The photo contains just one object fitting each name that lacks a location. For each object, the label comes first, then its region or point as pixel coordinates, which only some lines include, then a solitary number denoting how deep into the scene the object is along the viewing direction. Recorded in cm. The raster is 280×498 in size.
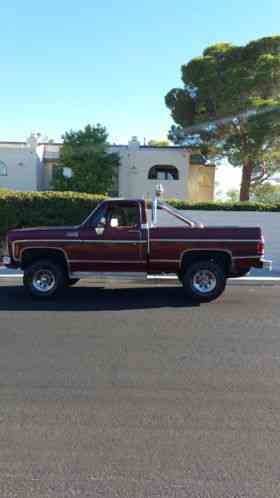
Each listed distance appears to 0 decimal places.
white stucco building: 3189
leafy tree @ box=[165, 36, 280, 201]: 2823
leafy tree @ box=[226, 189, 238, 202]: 5971
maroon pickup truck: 854
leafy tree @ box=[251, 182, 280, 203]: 3712
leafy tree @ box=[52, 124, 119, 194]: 2978
